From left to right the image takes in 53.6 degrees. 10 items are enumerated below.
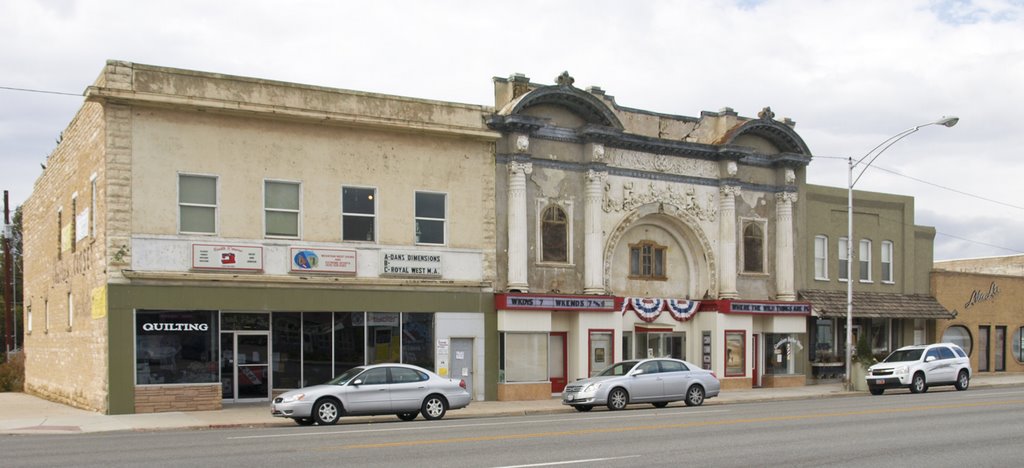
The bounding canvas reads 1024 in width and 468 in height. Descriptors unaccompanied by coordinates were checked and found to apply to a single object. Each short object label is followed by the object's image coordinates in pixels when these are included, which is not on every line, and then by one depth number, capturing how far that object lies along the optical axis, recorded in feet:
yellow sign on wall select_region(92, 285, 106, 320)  78.18
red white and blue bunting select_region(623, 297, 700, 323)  105.09
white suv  102.17
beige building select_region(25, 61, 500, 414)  78.59
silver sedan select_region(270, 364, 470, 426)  67.41
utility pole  139.50
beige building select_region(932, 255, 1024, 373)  136.26
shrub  124.16
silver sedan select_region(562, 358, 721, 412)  80.74
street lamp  108.06
